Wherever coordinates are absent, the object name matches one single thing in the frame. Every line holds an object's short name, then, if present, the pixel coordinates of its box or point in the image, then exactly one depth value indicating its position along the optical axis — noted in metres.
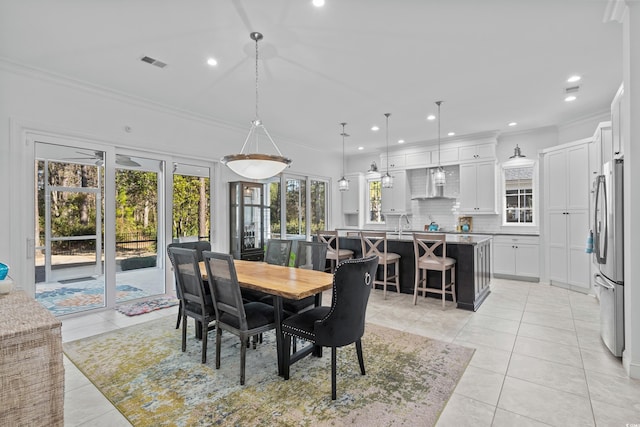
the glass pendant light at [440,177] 5.02
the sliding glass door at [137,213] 4.43
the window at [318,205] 7.53
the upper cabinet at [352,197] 8.16
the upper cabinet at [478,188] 6.18
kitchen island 4.23
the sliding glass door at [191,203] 4.90
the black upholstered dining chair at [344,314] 2.14
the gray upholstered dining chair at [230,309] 2.38
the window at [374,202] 8.07
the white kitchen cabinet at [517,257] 5.70
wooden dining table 2.37
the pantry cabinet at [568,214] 4.92
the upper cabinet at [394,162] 7.35
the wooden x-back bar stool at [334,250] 5.16
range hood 6.92
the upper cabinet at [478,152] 6.21
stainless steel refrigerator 2.67
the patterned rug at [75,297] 3.93
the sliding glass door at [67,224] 3.66
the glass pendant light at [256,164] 2.78
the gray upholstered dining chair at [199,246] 3.73
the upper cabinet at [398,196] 7.34
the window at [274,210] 6.27
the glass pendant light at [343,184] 6.23
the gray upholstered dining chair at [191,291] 2.72
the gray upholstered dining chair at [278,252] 3.62
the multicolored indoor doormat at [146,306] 4.10
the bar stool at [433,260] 4.12
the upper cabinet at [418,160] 7.01
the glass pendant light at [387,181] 5.55
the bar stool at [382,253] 4.66
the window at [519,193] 6.15
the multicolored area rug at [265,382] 2.02
